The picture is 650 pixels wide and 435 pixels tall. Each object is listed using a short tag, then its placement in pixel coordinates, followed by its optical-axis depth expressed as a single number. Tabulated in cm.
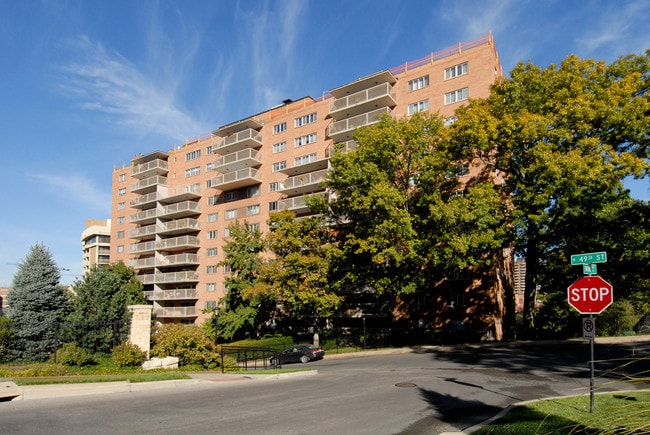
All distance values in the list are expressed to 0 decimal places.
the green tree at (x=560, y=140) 2194
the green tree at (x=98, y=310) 2127
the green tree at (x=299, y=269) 3259
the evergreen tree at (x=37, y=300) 2370
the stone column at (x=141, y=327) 2006
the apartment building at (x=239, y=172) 3953
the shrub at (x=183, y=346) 2083
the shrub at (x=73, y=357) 1867
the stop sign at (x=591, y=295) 923
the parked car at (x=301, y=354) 2786
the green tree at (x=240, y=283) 3997
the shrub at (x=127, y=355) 1903
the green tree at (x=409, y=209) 2559
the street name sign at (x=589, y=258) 958
